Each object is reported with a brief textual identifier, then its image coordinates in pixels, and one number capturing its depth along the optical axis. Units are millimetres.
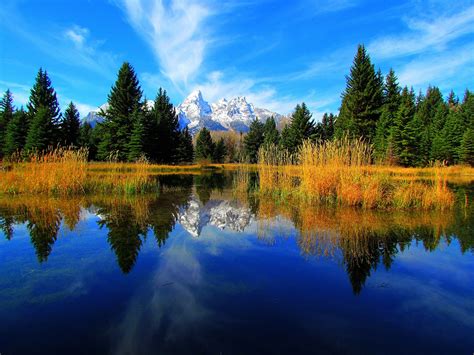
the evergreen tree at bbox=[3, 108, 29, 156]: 30406
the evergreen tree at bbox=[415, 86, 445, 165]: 29359
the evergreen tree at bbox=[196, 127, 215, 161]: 49062
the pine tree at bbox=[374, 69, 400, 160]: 26120
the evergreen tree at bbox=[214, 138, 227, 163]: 55459
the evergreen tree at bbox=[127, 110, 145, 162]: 26656
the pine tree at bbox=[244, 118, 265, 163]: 54031
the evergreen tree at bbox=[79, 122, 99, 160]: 37309
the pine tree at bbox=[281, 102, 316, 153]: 39375
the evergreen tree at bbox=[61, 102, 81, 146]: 34094
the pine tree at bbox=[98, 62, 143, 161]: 28359
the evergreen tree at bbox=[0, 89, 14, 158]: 36494
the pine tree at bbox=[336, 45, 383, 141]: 30219
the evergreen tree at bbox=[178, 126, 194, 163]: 44200
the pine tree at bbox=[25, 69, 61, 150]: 27625
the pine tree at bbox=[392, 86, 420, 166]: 24188
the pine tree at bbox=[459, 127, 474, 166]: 30531
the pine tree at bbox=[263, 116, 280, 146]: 52406
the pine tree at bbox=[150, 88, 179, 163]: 32594
